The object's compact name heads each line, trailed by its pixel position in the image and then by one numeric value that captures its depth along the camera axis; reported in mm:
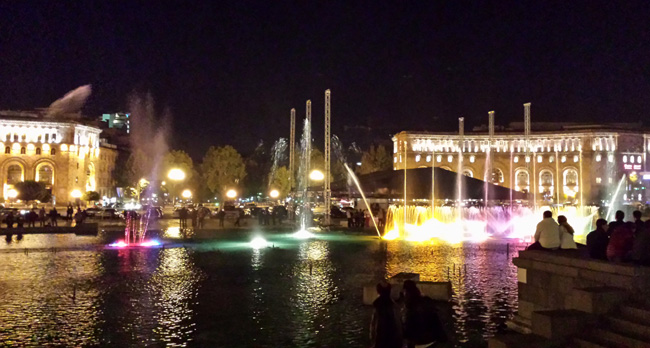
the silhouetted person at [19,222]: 34428
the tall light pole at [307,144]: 41294
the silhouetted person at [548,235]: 11164
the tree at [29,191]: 76562
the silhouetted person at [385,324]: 7008
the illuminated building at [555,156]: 109875
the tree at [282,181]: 91188
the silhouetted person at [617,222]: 11865
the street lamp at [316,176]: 71438
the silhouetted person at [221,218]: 38219
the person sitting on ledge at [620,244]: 9734
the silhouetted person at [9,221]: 32781
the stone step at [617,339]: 7418
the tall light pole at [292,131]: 52091
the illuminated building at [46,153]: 92375
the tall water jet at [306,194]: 38197
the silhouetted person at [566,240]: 11422
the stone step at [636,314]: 7863
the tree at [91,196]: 83062
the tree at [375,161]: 101812
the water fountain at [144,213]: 26956
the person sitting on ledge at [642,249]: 9172
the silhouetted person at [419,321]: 7309
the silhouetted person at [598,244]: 10375
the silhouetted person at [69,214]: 41825
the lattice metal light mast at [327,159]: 37406
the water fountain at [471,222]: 33156
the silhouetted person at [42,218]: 37625
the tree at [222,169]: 89062
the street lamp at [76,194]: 89025
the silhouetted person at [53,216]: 36719
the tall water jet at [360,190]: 37081
